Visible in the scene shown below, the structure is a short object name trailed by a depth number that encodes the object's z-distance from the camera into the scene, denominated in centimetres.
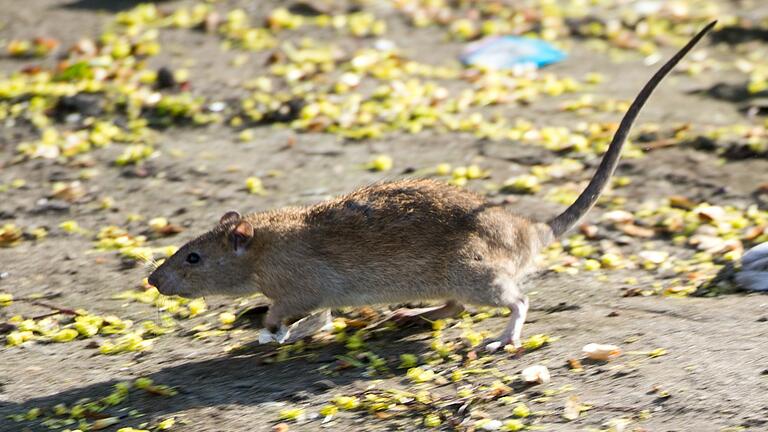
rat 1062
